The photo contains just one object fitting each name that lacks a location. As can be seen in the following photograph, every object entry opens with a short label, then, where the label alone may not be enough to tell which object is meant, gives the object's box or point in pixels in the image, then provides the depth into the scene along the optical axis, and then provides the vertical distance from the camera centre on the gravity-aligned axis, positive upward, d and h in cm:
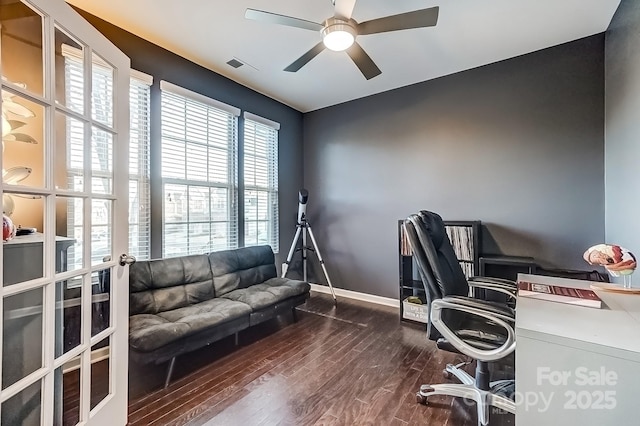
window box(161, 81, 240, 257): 296 +43
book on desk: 123 -39
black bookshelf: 296 -45
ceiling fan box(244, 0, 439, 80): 182 +125
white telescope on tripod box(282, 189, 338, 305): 406 -31
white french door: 104 -4
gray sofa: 203 -82
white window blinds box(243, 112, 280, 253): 381 +42
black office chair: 149 -61
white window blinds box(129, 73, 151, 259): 265 +40
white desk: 80 -47
